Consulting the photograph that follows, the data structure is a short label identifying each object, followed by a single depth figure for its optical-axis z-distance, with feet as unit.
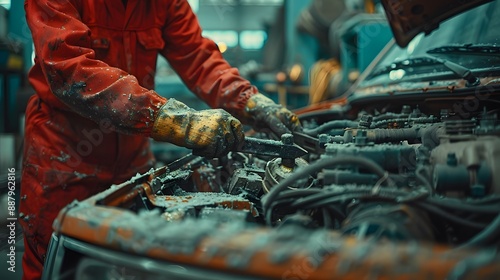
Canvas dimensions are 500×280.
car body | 2.78
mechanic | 5.82
